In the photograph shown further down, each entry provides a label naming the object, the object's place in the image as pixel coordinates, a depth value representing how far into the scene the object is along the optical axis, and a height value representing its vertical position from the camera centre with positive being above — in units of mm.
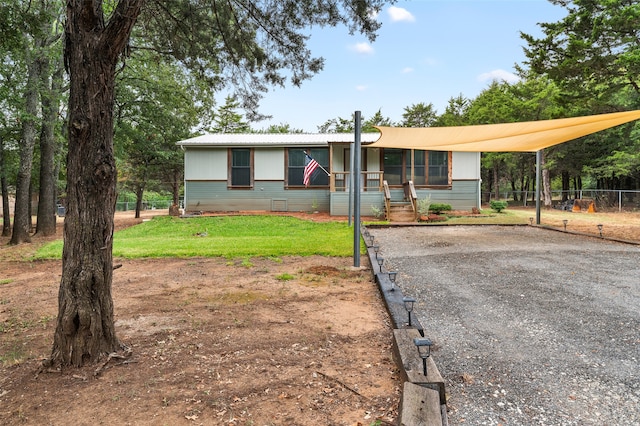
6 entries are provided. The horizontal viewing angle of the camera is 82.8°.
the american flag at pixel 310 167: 12176 +961
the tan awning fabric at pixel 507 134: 6062 +1213
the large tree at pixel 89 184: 2104 +76
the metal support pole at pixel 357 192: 5137 +47
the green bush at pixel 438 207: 13172 -454
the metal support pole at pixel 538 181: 10500 +380
